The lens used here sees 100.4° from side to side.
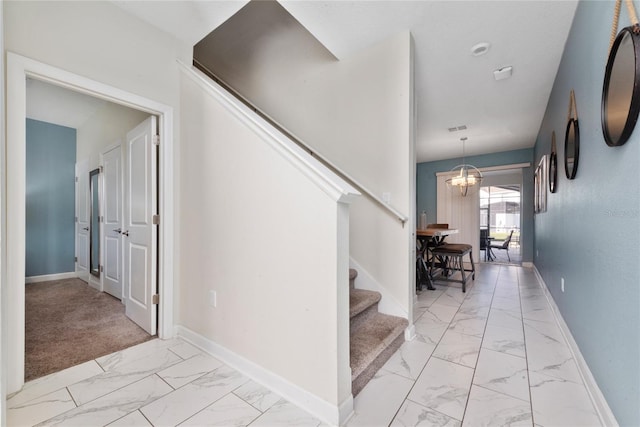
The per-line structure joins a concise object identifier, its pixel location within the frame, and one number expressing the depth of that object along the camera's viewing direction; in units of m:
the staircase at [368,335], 1.61
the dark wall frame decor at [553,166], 2.88
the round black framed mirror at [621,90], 1.03
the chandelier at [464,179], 5.23
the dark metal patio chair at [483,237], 7.08
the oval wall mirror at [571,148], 1.93
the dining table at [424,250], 3.67
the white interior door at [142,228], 2.23
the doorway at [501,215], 7.85
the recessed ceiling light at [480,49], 2.47
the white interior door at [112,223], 3.24
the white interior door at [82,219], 4.14
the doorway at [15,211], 1.48
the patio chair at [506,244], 6.70
